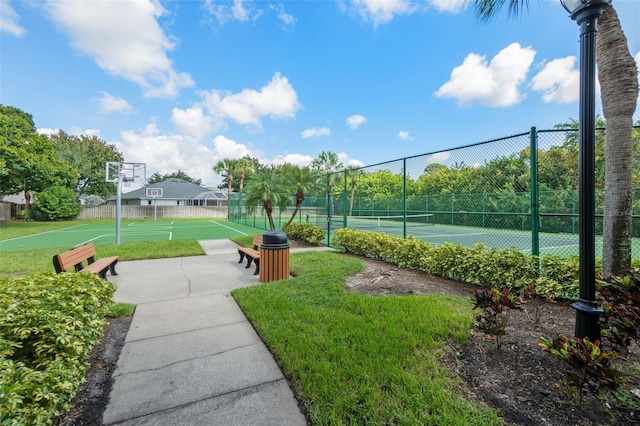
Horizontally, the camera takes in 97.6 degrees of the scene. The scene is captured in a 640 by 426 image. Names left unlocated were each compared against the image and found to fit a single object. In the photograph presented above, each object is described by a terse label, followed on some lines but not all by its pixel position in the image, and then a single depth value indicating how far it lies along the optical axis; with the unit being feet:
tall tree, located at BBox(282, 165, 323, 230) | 35.17
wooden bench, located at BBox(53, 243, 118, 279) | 13.91
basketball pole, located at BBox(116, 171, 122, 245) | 34.02
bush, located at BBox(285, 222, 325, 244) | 33.86
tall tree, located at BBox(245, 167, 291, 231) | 33.12
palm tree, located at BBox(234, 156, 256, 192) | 134.31
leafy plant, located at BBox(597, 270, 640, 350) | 6.31
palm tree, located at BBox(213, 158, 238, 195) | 134.20
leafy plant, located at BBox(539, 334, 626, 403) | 5.46
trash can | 17.69
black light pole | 6.80
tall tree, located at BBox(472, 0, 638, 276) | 9.82
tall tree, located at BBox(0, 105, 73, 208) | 61.16
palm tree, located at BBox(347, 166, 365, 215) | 28.17
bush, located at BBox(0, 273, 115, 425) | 4.68
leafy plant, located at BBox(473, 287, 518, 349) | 7.82
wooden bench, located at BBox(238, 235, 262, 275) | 20.13
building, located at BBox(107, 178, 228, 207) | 134.10
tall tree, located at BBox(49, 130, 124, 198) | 112.16
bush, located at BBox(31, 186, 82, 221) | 79.36
